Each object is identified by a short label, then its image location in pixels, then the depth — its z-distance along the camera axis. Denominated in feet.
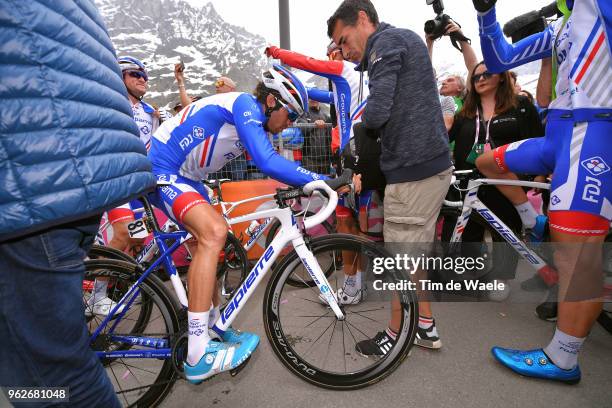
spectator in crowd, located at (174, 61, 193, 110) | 14.13
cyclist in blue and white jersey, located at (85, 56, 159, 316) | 6.15
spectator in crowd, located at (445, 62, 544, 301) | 9.48
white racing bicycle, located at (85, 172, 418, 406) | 5.80
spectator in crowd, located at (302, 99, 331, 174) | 15.33
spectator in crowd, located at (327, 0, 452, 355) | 5.89
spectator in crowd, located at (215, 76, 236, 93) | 16.19
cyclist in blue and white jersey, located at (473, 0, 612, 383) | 5.20
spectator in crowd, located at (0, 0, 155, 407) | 2.55
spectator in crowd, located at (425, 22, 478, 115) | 8.64
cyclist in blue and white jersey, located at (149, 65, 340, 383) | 5.62
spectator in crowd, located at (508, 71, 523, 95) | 9.61
